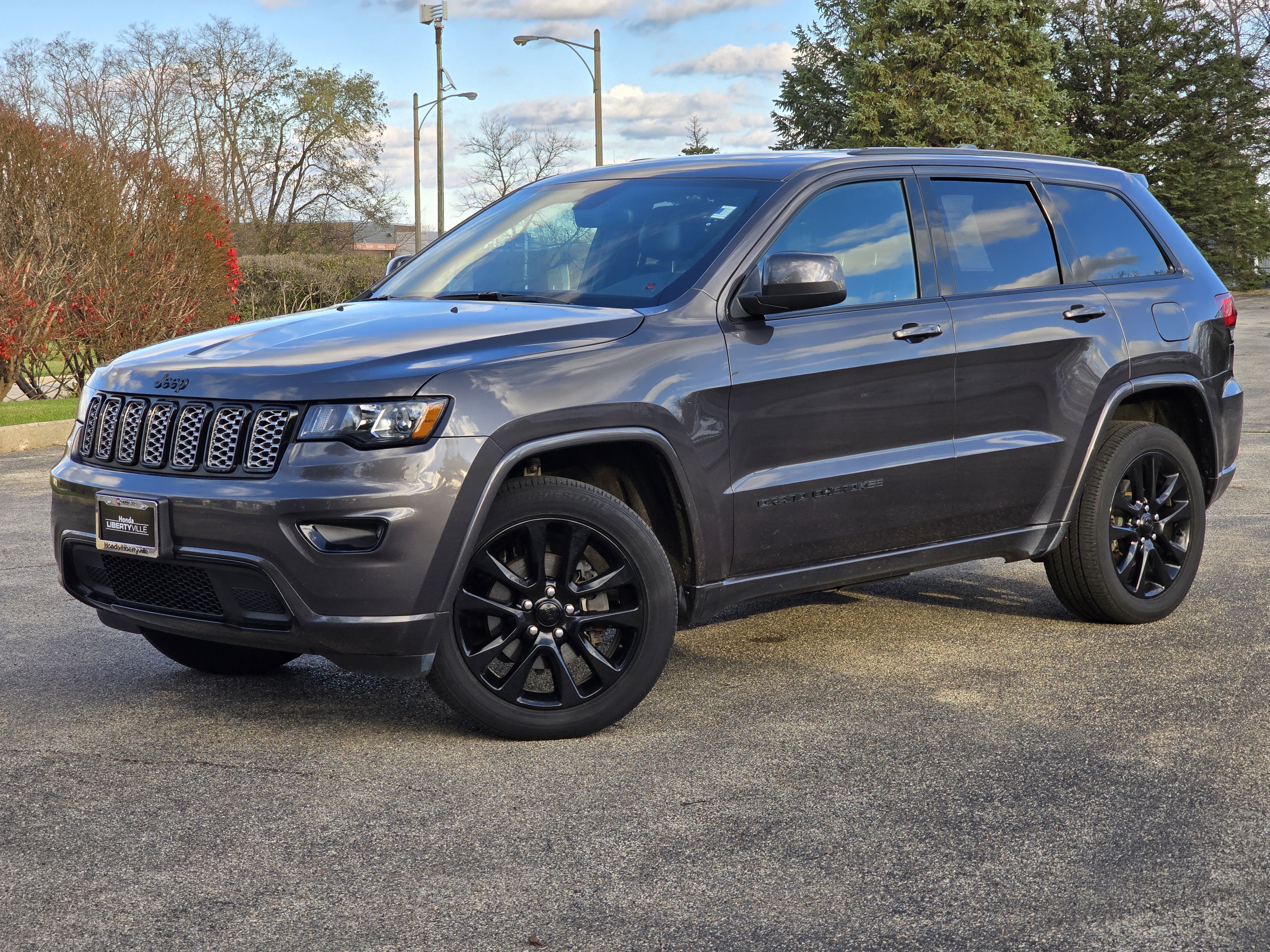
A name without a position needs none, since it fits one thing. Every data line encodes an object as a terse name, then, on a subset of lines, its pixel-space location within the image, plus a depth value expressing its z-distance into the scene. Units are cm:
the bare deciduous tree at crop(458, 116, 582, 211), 5641
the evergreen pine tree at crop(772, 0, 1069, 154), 4550
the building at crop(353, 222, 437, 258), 5478
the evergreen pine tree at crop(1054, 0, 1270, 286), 5303
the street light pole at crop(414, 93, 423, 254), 4678
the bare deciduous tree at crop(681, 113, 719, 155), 5978
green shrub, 3212
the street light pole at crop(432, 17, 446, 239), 4509
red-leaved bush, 1541
